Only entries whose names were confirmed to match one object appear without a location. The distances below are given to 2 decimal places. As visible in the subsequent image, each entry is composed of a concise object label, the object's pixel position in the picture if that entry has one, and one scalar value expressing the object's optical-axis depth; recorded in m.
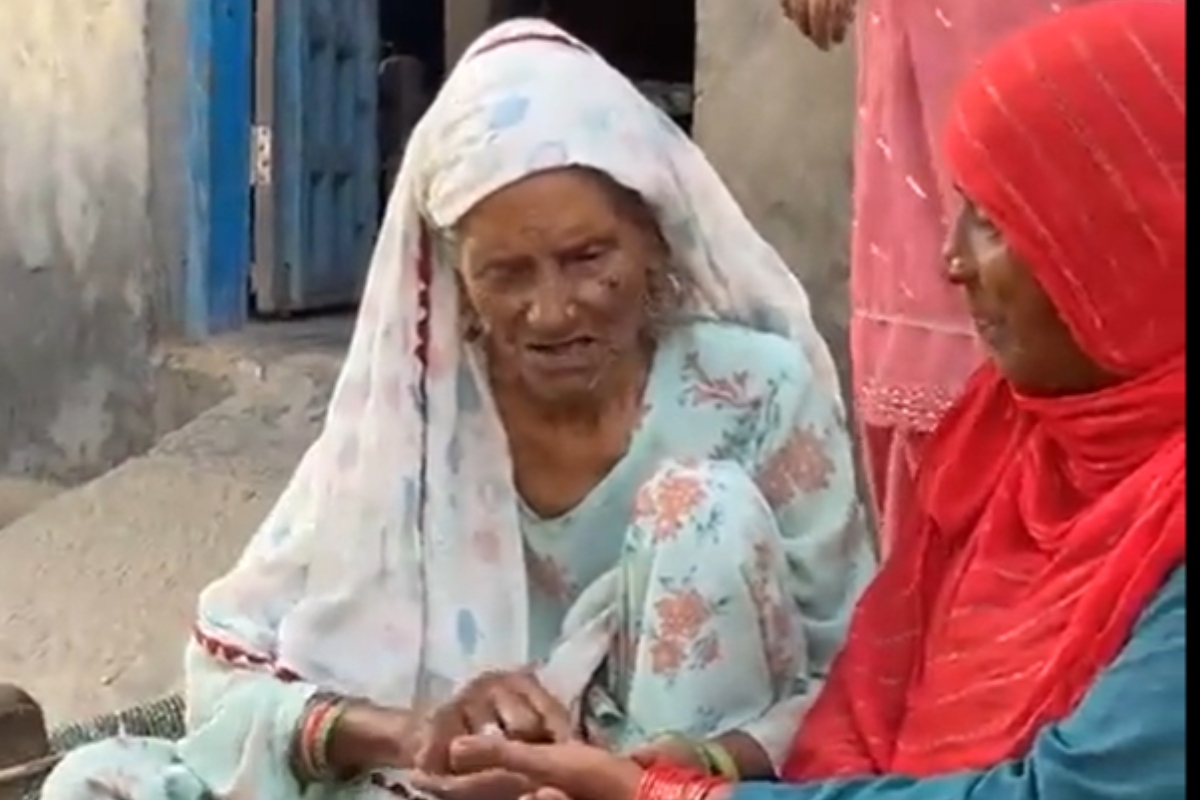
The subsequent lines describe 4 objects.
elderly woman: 2.36
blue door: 5.95
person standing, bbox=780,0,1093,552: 2.53
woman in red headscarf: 1.79
